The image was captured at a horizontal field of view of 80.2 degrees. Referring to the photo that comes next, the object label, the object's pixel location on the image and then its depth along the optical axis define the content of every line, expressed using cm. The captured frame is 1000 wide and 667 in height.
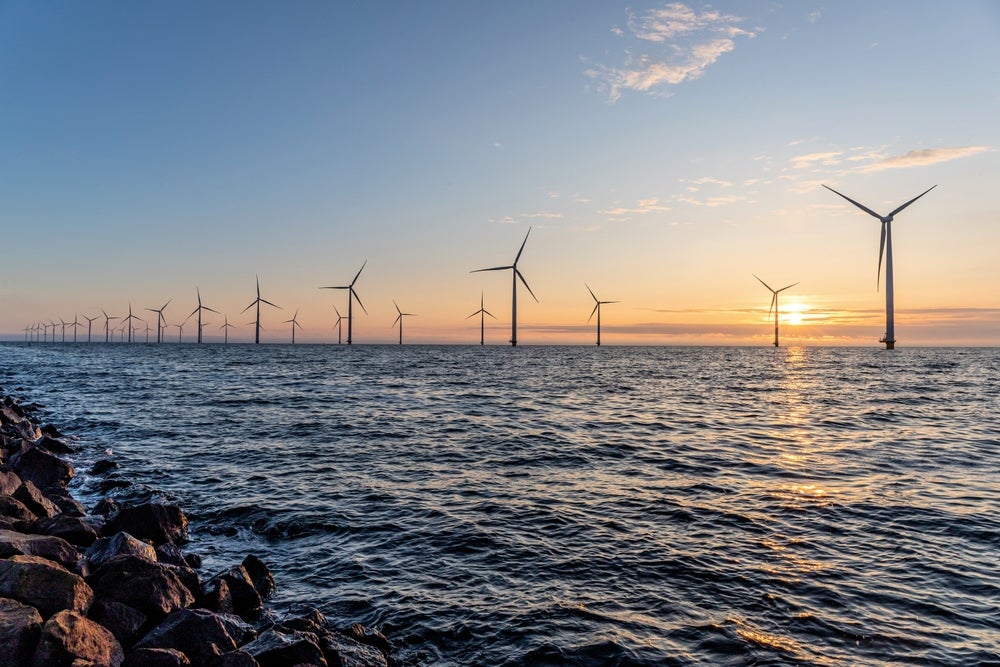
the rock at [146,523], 1257
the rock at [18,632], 678
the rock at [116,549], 1045
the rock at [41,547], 943
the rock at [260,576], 1072
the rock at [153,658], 715
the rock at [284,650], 752
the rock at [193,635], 760
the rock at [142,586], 884
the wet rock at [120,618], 824
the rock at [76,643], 682
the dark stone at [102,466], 2058
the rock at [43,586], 796
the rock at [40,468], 1789
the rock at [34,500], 1342
